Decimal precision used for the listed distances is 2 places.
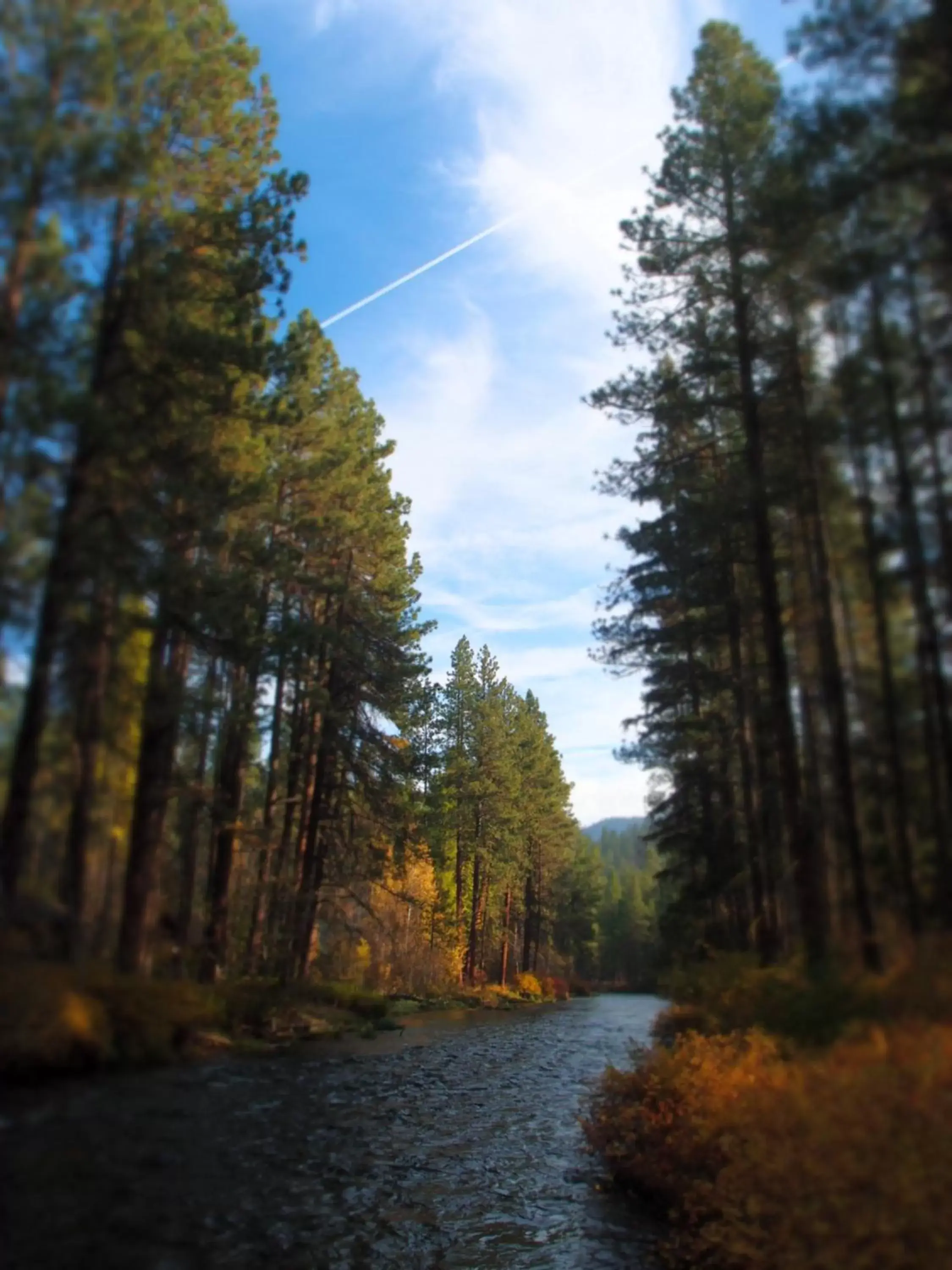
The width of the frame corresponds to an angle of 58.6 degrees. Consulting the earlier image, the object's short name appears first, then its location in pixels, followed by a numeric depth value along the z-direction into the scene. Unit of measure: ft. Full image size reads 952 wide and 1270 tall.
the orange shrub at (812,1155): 15.25
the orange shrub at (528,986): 155.33
